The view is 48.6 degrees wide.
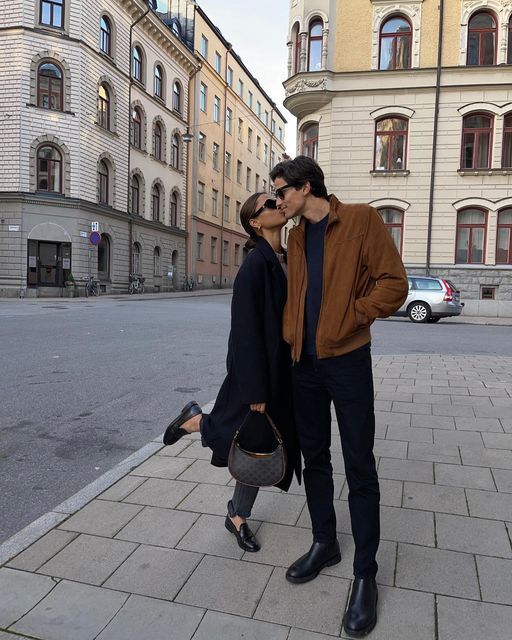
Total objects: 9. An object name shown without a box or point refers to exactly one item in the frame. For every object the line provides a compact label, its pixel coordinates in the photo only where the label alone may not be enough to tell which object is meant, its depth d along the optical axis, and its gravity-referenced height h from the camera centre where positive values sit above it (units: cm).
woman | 250 -30
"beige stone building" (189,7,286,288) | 4044 +1066
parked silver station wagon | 1762 -32
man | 228 -15
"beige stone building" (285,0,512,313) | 2253 +697
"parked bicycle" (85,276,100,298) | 2802 -41
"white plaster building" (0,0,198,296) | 2639 +694
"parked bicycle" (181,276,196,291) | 3891 -15
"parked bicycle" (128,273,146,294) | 3216 -21
